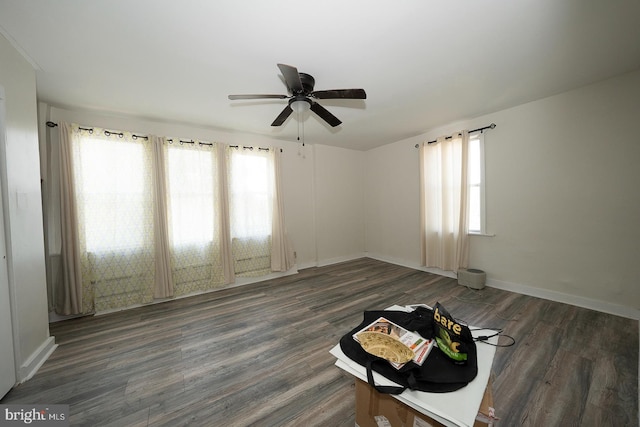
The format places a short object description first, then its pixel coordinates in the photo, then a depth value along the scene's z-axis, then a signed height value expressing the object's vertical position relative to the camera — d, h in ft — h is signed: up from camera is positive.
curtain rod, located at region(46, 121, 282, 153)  8.39 +3.33
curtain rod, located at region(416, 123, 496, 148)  10.45 +3.72
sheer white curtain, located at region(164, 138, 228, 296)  10.55 -0.30
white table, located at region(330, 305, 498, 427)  2.42 -2.31
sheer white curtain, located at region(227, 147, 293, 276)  12.11 -0.25
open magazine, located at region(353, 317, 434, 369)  3.16 -2.15
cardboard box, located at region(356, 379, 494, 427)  2.80 -2.81
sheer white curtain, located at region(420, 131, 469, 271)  11.49 +0.14
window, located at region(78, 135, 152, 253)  8.91 +0.76
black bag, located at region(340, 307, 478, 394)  2.74 -2.23
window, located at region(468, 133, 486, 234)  11.06 +0.97
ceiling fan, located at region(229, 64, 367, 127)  5.70 +3.26
